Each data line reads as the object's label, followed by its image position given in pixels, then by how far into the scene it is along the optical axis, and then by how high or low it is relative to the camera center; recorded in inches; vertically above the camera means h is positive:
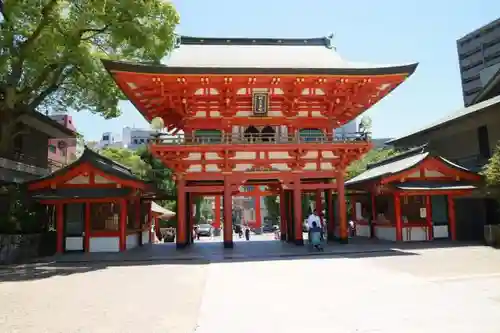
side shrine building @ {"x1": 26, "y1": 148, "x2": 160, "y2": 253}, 713.0 +20.7
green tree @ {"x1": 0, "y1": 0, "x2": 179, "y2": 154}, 633.6 +279.3
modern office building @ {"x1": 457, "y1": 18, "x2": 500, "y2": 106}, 2554.1 +953.4
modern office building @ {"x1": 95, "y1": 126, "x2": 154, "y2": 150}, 4113.9 +780.9
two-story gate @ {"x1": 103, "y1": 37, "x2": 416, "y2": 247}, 716.0 +172.2
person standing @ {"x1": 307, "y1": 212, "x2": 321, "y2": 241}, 684.7 -24.0
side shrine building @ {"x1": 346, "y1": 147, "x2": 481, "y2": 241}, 776.9 +19.6
